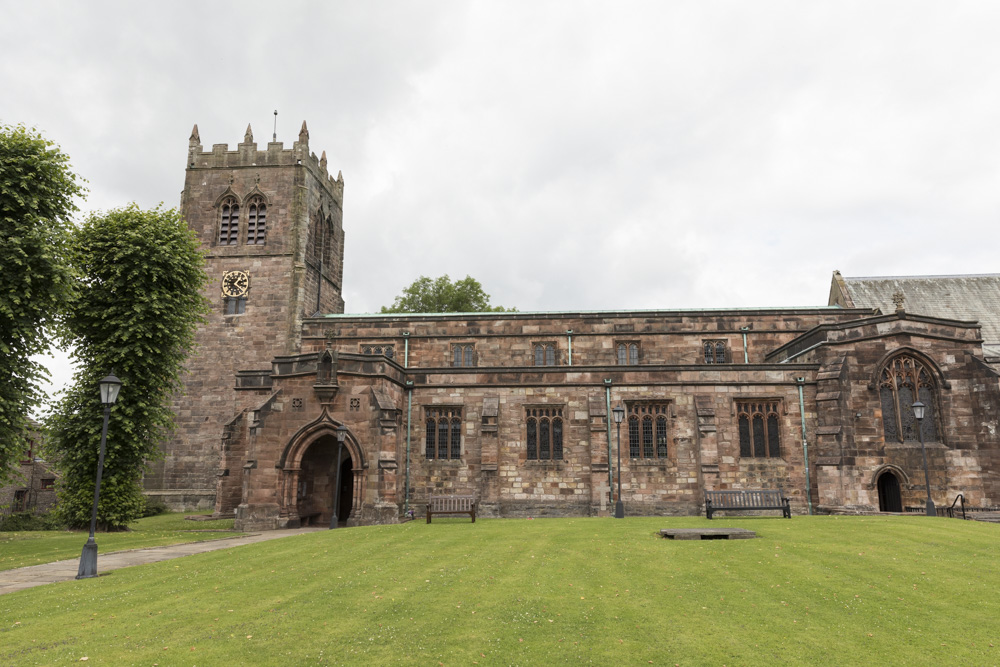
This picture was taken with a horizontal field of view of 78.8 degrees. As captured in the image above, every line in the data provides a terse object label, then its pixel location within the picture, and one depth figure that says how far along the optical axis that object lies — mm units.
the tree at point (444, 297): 55688
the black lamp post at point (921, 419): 24361
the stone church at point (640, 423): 26094
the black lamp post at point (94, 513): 14219
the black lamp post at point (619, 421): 24922
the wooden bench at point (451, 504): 26938
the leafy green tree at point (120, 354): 26156
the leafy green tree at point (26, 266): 20969
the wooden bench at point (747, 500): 23812
